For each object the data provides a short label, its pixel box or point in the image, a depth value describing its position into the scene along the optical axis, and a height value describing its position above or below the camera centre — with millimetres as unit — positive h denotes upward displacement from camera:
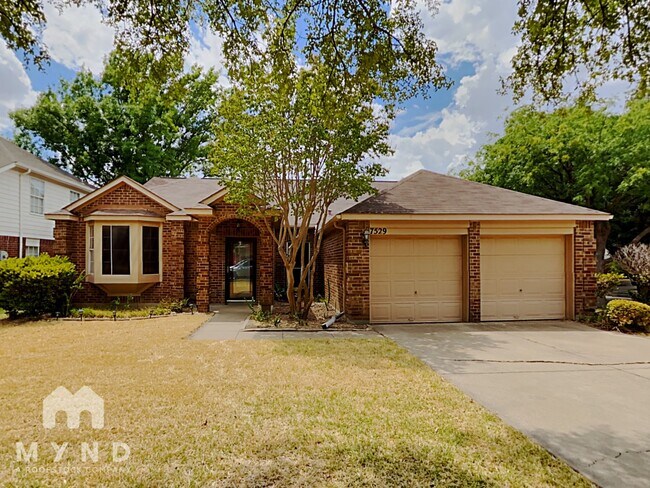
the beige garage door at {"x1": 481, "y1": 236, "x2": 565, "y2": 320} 10141 -840
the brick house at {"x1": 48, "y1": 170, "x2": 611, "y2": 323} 9750 -159
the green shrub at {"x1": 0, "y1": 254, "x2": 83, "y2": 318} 9859 -1104
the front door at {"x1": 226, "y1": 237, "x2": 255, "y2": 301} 14086 -889
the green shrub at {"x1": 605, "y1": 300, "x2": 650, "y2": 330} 8461 -1603
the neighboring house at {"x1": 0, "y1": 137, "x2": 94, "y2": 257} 15328 +2249
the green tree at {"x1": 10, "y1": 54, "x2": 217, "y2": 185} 24375 +8071
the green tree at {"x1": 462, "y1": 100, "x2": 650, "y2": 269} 15430 +3918
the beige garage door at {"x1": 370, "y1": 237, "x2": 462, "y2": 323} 9898 -913
